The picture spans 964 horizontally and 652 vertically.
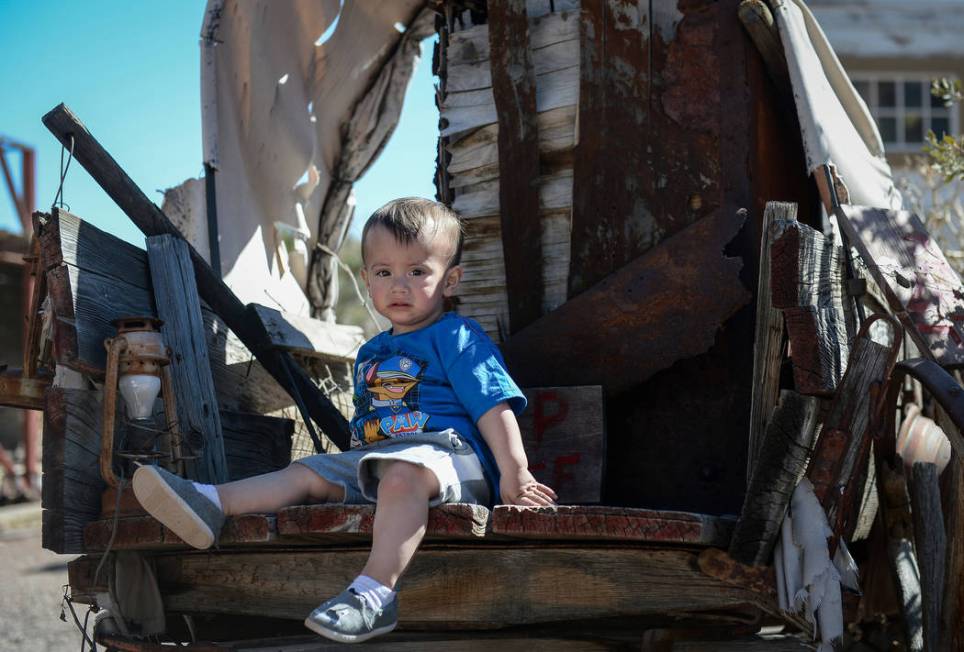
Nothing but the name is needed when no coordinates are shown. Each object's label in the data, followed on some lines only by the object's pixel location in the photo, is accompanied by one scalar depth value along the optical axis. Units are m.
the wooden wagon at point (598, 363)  2.52
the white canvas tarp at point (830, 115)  3.35
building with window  13.85
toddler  2.48
